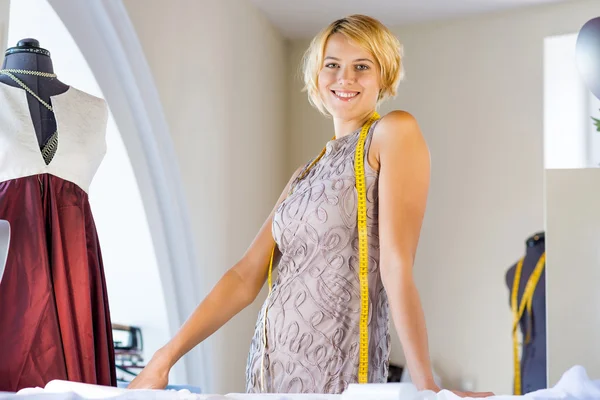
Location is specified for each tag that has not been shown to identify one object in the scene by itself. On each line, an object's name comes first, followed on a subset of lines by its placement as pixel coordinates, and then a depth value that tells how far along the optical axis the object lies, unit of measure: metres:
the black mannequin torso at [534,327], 5.82
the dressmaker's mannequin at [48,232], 2.80
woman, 2.68
